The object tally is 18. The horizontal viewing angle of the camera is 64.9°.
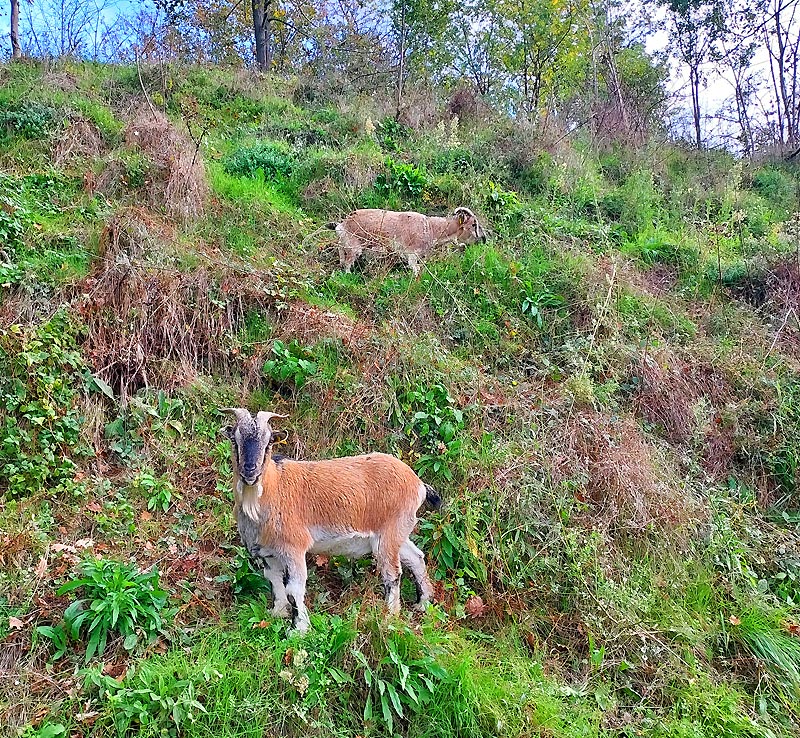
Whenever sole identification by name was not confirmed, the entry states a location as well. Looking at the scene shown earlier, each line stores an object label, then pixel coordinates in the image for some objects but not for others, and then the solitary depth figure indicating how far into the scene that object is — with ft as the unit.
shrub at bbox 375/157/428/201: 33.53
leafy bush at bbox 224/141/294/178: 33.35
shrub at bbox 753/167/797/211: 43.85
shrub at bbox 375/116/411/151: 39.22
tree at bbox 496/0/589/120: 52.29
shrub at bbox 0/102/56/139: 30.12
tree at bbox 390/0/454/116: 48.57
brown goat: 14.15
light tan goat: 28.23
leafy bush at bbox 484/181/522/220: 32.99
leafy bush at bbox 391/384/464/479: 18.84
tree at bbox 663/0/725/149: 56.90
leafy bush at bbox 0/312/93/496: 16.70
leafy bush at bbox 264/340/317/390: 21.07
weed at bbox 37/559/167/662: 12.87
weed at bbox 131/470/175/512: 17.39
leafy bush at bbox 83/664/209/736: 11.61
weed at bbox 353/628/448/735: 12.88
